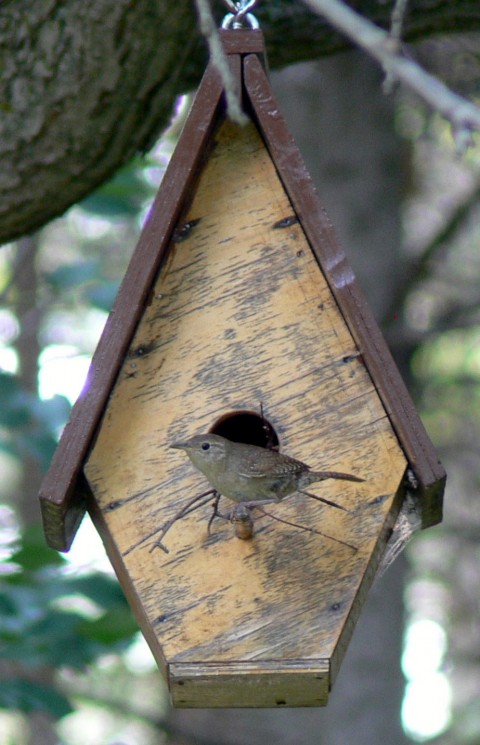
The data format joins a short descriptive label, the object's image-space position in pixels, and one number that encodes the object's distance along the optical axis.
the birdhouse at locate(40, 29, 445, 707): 4.26
